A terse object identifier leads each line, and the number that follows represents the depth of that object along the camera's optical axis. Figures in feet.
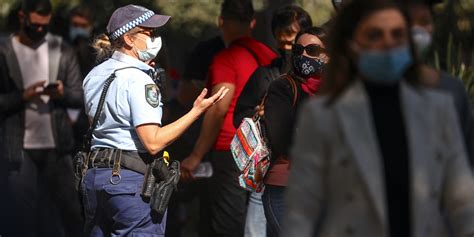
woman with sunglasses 43.70
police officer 42.65
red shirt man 54.65
